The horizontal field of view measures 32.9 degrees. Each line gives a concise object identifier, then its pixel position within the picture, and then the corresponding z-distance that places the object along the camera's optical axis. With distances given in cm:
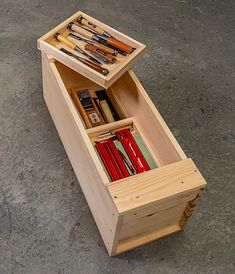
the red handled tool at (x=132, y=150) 130
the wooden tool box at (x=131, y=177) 107
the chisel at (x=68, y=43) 140
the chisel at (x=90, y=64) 129
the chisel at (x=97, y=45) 139
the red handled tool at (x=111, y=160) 126
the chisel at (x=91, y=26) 145
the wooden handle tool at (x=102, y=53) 136
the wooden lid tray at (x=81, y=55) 128
